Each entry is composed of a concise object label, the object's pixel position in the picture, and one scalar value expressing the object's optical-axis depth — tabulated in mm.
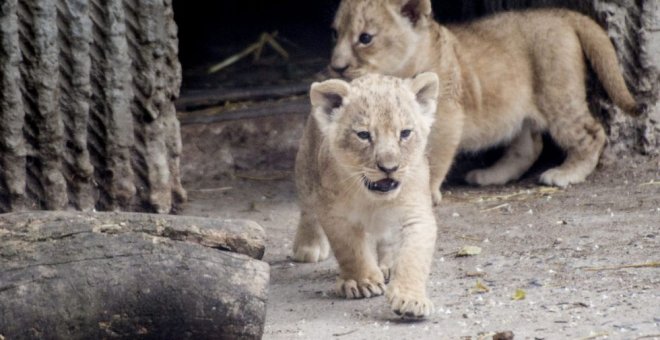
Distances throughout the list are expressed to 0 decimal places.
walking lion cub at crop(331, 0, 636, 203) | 15266
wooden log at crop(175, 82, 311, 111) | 16953
